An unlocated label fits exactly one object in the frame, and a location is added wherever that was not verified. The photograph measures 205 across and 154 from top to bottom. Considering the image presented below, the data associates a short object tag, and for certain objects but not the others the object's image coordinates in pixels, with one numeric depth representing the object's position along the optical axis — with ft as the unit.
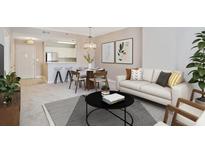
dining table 14.11
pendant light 15.86
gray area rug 6.91
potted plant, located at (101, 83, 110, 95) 7.80
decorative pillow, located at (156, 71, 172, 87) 9.65
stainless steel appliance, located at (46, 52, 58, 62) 22.30
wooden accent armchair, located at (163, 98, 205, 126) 4.41
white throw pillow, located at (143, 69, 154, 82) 11.51
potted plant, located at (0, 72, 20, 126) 5.63
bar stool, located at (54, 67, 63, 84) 18.97
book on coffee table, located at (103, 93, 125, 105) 6.57
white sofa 8.11
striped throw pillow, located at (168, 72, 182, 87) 8.91
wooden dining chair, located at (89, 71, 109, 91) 13.23
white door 21.67
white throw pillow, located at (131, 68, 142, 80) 12.08
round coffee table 6.32
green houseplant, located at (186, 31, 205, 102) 7.13
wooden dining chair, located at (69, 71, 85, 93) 14.26
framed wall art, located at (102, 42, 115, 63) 18.74
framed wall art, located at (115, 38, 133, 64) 16.06
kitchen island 18.66
